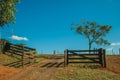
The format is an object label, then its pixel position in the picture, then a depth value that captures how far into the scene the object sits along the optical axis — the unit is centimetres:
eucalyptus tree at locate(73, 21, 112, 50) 2625
